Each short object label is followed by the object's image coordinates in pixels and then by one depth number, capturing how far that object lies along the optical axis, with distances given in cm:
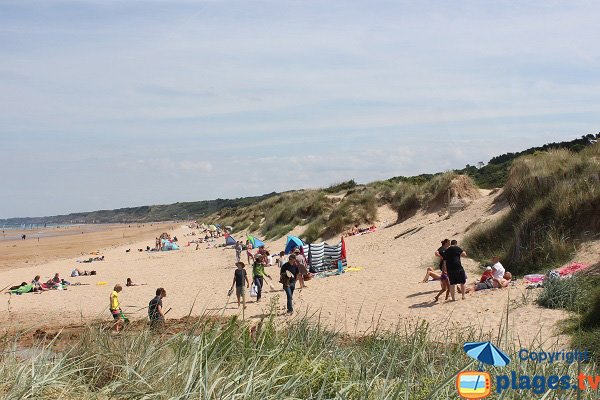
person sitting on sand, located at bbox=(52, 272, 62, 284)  2111
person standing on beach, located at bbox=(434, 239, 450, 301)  1197
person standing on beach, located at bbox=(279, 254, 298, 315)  1226
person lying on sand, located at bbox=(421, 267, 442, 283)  1420
